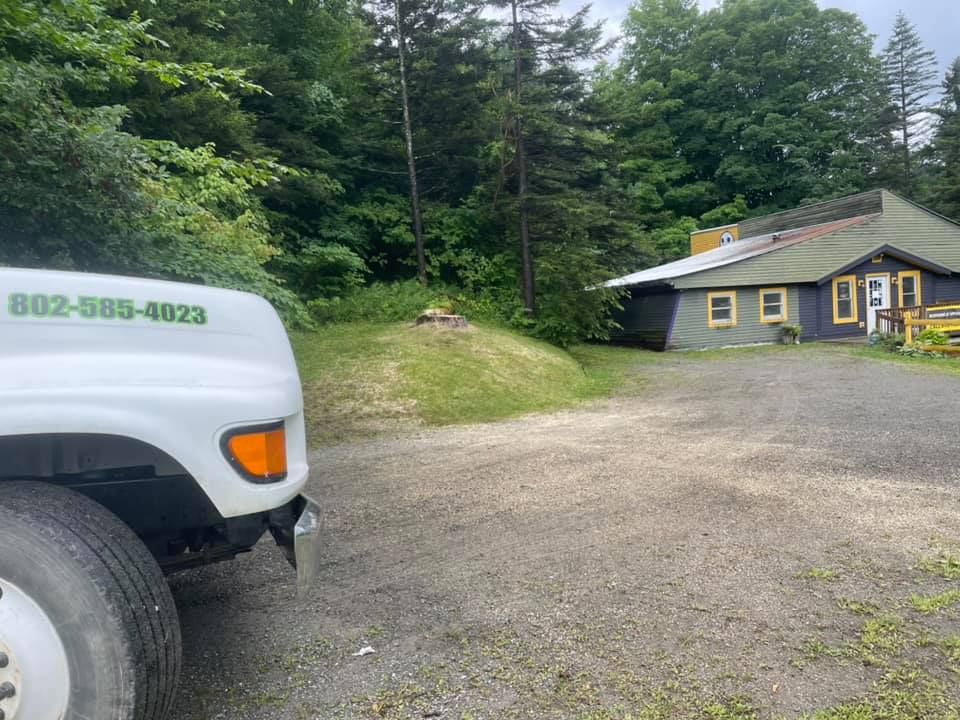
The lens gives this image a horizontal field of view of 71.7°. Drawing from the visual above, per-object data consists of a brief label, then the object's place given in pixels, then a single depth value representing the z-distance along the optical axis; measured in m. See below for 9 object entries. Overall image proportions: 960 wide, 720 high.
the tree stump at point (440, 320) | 15.75
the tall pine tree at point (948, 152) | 37.72
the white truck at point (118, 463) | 1.76
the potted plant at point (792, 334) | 22.22
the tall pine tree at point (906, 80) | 45.22
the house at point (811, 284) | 22.14
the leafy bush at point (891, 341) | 18.05
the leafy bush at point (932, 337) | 17.12
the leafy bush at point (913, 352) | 16.88
